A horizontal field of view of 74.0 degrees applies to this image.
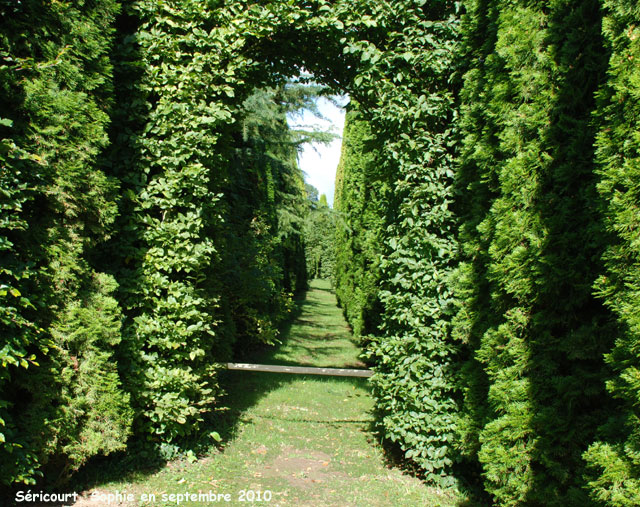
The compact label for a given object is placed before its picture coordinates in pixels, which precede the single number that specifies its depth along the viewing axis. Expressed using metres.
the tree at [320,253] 35.59
